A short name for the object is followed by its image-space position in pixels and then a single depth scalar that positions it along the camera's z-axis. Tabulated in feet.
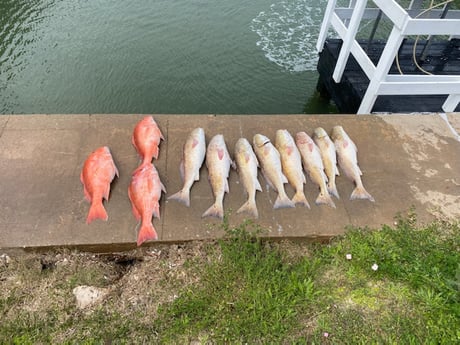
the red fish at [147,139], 13.00
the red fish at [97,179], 11.28
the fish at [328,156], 12.71
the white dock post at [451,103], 16.86
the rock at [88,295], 9.88
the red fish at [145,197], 10.89
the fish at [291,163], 12.23
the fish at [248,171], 11.71
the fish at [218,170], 11.54
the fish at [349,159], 12.43
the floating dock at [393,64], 14.03
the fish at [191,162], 11.93
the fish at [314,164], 12.23
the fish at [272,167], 11.98
